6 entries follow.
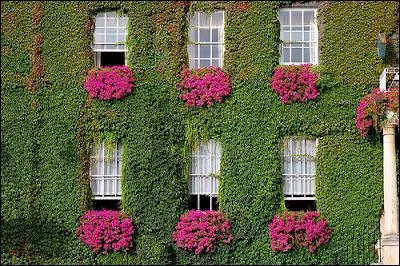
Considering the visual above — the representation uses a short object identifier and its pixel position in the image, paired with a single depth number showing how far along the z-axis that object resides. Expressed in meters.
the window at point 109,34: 18.89
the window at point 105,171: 18.31
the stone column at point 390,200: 16.29
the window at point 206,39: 18.83
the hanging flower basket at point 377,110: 16.41
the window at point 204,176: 18.28
